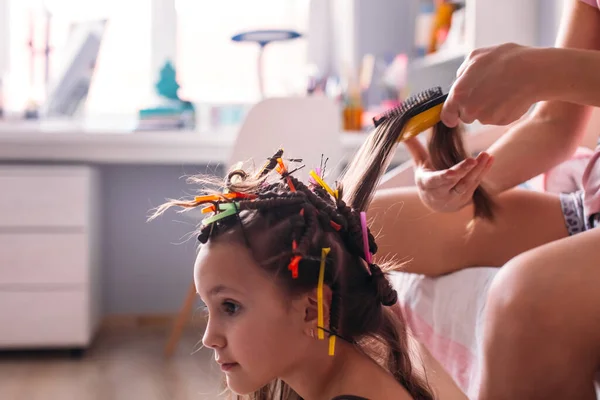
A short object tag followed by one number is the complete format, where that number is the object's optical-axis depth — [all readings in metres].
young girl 0.88
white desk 2.53
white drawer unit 2.51
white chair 2.23
